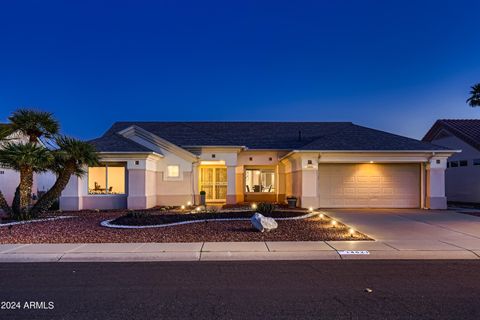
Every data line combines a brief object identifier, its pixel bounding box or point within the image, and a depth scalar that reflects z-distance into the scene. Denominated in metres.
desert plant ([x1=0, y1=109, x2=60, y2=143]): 15.55
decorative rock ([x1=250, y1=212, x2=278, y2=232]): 12.05
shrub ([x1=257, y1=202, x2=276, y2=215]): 15.85
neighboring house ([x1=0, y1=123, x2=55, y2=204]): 24.77
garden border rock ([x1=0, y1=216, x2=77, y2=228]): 13.85
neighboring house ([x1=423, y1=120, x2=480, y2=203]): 23.14
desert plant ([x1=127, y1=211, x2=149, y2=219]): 14.56
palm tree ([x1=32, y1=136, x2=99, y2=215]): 15.86
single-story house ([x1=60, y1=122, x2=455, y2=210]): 19.88
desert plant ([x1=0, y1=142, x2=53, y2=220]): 14.93
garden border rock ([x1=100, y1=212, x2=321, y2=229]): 12.96
